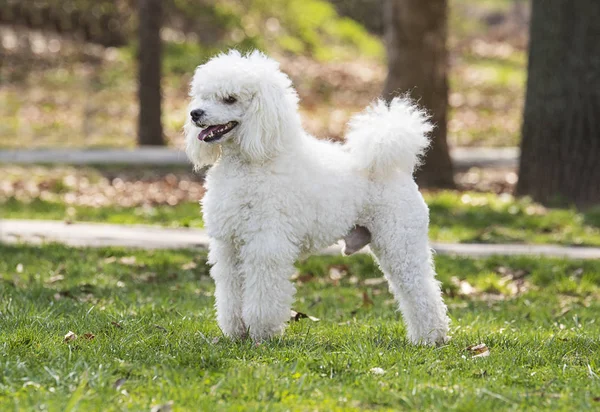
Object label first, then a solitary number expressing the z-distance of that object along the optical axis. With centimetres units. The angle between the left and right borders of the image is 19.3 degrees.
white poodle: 1005
